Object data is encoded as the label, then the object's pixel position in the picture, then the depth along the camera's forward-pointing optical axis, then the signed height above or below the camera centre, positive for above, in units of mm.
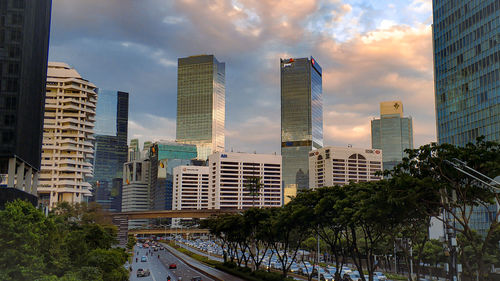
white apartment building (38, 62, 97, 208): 154000 +18943
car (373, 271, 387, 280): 76500 -12141
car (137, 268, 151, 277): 92188 -14247
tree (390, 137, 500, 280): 36469 +2423
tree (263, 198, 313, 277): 59750 -2793
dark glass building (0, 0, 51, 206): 69188 +16262
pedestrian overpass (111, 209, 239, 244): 164500 -5563
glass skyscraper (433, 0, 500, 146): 109438 +31878
